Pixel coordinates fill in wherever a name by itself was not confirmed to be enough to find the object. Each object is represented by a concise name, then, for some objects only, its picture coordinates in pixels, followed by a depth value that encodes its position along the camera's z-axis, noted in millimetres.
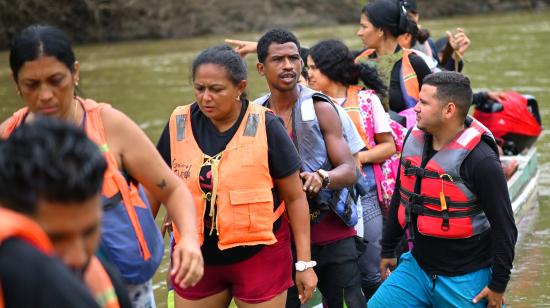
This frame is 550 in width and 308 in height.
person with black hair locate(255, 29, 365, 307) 8534
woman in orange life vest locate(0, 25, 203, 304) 5557
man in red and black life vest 7897
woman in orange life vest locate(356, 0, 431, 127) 11581
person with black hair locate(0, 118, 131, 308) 3103
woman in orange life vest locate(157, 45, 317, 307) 7241
